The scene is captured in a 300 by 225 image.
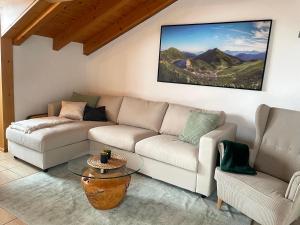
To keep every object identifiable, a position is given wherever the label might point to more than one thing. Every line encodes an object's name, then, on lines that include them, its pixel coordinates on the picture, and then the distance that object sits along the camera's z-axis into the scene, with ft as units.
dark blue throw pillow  11.96
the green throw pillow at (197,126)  9.05
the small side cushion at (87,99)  12.92
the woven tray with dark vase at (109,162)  6.99
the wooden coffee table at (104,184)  6.83
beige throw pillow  11.83
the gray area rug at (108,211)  6.73
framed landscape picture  9.48
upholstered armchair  5.80
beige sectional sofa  8.06
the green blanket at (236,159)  7.15
